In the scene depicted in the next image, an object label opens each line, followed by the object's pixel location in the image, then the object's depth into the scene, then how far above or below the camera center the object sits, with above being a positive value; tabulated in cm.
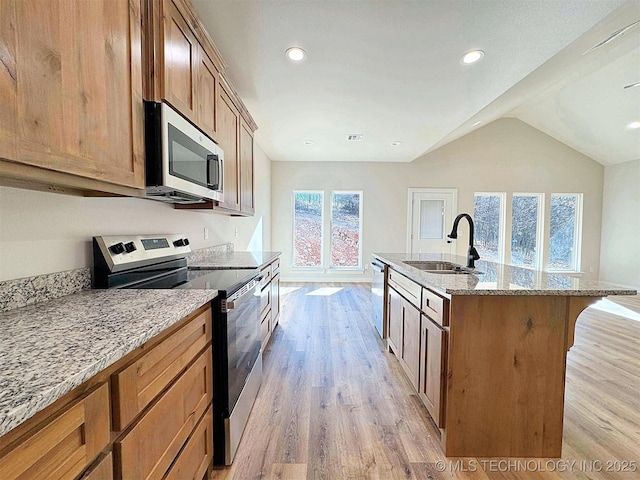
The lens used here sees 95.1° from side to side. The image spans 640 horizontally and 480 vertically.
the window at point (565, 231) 647 +0
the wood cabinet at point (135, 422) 54 -49
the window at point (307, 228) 634 +1
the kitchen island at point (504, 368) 152 -72
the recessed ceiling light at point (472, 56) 231 +140
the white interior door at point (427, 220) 633 +21
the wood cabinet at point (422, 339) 160 -72
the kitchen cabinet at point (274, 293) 300 -71
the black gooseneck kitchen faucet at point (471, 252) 226 -18
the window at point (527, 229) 639 +4
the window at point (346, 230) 636 -3
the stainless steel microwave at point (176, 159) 130 +35
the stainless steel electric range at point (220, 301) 140 -38
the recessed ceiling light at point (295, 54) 225 +137
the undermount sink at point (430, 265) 266 -33
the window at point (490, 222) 636 +18
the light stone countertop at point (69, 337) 52 -29
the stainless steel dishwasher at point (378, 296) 297 -71
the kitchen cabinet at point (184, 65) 132 +87
